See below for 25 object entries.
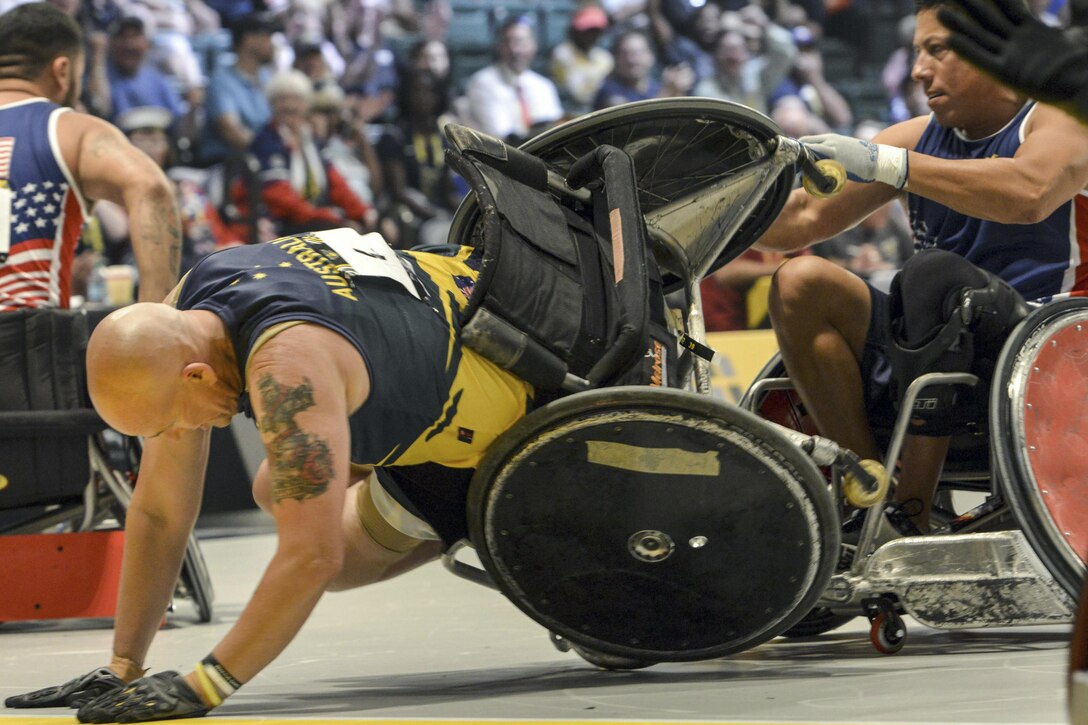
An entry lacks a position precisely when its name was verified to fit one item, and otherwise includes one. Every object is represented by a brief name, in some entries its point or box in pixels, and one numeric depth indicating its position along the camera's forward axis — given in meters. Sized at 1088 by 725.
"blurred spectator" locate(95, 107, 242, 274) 17.37
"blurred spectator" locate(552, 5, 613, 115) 22.09
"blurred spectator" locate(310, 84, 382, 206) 18.95
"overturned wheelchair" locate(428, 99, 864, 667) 5.44
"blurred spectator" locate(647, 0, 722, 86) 22.61
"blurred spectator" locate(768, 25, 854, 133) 23.08
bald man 5.03
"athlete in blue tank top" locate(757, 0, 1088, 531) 6.80
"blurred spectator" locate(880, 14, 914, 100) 23.62
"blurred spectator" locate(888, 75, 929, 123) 23.08
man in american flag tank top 9.02
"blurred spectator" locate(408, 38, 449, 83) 20.59
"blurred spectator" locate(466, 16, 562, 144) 20.81
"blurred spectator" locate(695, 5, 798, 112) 22.62
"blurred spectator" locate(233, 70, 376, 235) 18.16
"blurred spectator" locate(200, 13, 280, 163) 18.17
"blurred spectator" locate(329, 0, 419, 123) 19.86
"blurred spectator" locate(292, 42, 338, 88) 19.20
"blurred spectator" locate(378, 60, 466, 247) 19.45
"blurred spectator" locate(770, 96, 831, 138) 22.33
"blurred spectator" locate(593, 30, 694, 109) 22.07
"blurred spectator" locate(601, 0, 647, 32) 22.50
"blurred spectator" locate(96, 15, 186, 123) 17.69
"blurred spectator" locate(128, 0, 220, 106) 18.25
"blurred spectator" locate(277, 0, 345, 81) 19.23
